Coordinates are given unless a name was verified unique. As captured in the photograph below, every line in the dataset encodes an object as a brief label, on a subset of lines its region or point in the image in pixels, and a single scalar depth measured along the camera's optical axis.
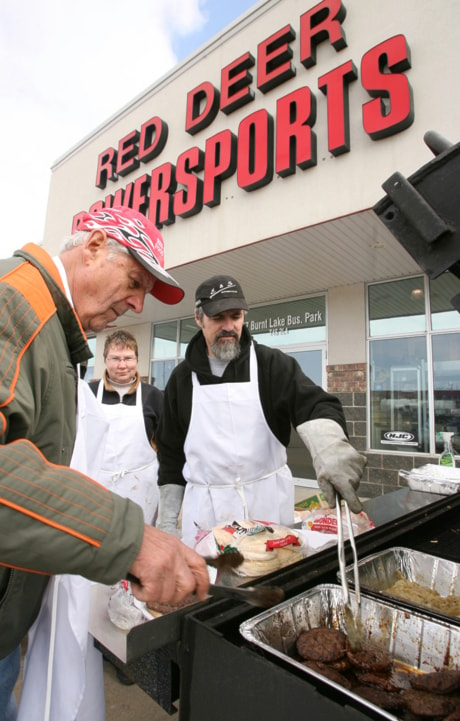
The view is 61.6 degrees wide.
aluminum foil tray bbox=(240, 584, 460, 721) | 0.96
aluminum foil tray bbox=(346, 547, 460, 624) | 1.29
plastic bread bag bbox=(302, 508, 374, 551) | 1.70
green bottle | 3.52
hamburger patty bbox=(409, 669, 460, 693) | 0.84
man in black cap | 2.22
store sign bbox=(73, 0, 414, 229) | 4.71
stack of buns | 1.36
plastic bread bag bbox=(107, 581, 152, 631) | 1.26
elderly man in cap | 0.81
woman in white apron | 3.34
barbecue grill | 0.70
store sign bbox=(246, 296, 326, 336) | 6.85
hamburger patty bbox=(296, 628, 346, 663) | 0.93
